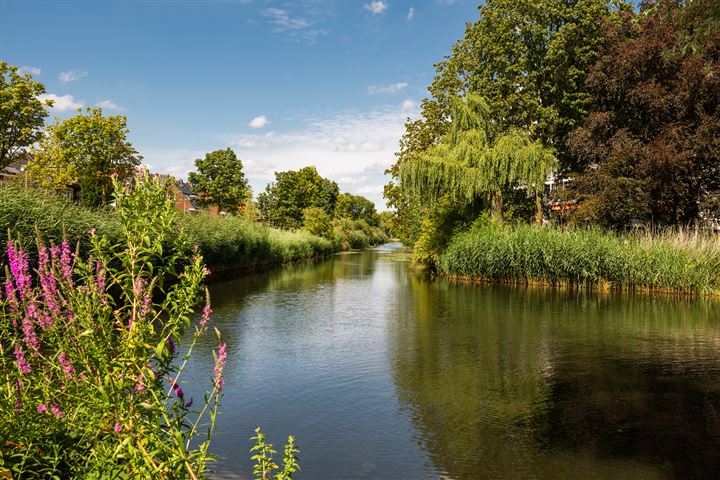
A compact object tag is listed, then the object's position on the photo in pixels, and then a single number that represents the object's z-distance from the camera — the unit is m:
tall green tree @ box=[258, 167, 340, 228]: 68.94
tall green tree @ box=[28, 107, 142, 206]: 34.81
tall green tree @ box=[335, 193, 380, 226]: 139.50
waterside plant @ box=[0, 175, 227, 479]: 2.82
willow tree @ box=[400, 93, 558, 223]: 25.89
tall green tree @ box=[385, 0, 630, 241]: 29.38
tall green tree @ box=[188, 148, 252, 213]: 61.91
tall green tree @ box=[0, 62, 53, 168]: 29.75
